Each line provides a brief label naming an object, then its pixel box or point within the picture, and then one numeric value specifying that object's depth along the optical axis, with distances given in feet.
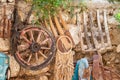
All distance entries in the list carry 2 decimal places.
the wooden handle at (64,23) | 15.56
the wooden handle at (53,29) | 15.40
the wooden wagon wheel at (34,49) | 14.76
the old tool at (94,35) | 15.78
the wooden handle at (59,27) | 15.41
